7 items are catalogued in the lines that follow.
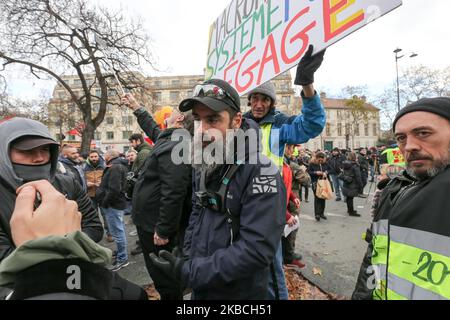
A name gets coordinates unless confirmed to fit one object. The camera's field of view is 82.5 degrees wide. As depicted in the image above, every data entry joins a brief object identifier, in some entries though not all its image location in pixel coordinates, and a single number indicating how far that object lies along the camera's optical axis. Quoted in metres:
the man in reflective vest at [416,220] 1.10
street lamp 18.51
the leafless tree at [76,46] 11.34
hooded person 1.41
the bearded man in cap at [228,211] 1.29
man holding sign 1.58
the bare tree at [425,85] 27.40
